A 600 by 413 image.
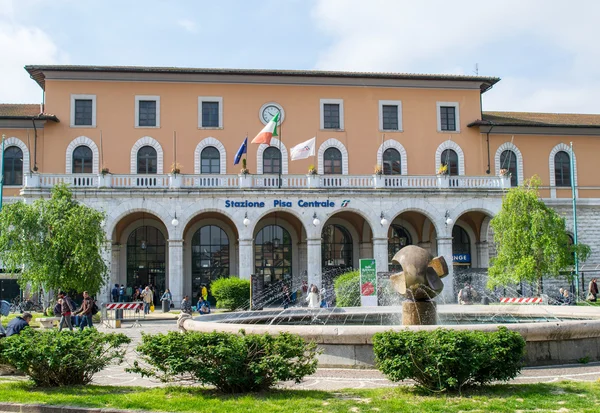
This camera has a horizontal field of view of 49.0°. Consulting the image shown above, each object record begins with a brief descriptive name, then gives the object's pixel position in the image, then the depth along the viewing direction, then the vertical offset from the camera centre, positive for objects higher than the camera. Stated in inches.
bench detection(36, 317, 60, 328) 953.5 -84.2
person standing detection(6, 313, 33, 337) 540.8 -49.9
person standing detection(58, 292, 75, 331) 828.1 -61.4
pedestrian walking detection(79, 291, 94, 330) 868.6 -63.9
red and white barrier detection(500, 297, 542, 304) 1100.5 -78.1
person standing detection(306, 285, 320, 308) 1075.3 -67.0
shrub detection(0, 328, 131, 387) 418.0 -58.2
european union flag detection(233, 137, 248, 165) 1362.0 +222.3
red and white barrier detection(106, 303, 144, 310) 1090.6 -73.1
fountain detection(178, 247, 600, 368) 474.3 -61.9
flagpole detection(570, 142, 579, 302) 1448.1 +91.6
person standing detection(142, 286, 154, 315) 1261.3 -67.8
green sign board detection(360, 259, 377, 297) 1101.7 -34.7
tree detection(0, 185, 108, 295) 1075.9 +28.1
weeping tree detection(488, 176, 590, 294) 1267.2 +24.6
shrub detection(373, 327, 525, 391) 372.2 -57.7
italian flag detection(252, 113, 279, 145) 1301.7 +247.9
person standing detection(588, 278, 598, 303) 1374.3 -81.1
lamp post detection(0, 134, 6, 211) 1381.2 +185.2
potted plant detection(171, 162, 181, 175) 1342.3 +187.3
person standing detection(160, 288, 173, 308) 1263.5 -69.7
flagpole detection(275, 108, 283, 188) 1511.6 +276.4
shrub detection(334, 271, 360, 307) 1147.3 -58.9
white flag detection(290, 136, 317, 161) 1327.5 +219.2
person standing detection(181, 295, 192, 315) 1146.0 -78.4
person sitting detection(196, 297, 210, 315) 1125.7 -81.0
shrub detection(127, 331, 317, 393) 387.9 -58.4
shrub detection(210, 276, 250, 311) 1206.9 -62.8
